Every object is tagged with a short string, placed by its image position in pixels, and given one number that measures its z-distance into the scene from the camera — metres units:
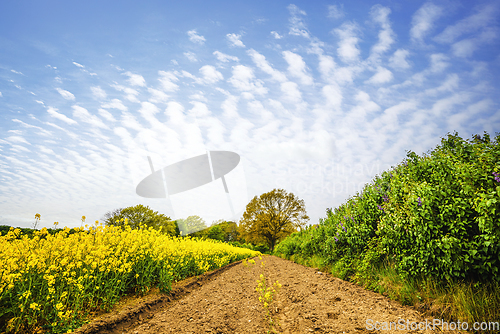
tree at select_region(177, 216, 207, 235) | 42.23
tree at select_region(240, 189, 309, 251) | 31.41
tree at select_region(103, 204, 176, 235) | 31.61
